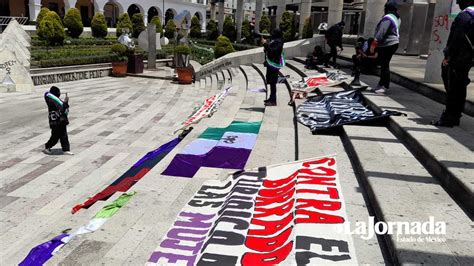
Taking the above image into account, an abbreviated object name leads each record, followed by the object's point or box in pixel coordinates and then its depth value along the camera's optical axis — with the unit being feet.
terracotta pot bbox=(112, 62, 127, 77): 67.15
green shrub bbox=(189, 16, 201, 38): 143.13
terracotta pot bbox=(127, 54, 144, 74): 68.74
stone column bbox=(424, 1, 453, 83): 26.96
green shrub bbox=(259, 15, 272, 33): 120.71
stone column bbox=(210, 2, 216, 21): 165.93
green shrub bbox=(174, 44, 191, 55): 64.08
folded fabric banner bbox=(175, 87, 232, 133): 31.20
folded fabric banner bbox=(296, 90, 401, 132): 21.79
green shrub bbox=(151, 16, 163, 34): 100.43
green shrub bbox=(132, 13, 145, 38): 127.24
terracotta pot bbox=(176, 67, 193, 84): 61.62
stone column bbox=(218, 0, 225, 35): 139.56
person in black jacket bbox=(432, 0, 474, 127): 16.88
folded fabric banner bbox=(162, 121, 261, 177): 19.75
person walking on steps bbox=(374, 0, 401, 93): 26.35
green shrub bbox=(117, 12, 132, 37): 110.63
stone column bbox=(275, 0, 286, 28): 116.26
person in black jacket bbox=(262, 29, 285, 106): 30.48
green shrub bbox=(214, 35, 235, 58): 77.51
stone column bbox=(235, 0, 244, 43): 121.19
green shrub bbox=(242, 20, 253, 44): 118.03
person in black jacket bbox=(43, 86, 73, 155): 24.82
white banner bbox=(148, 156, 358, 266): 10.54
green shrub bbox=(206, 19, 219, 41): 134.92
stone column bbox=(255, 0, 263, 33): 124.36
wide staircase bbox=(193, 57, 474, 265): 10.13
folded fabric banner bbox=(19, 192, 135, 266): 12.17
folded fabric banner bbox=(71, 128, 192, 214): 17.63
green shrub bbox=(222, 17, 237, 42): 120.78
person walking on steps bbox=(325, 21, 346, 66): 42.57
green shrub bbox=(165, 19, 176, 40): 136.15
